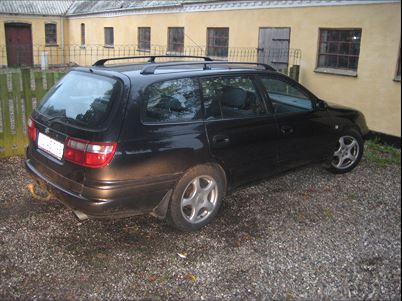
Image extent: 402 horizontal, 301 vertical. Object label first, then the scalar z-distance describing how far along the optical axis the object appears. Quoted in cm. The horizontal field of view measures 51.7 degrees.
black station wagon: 353
